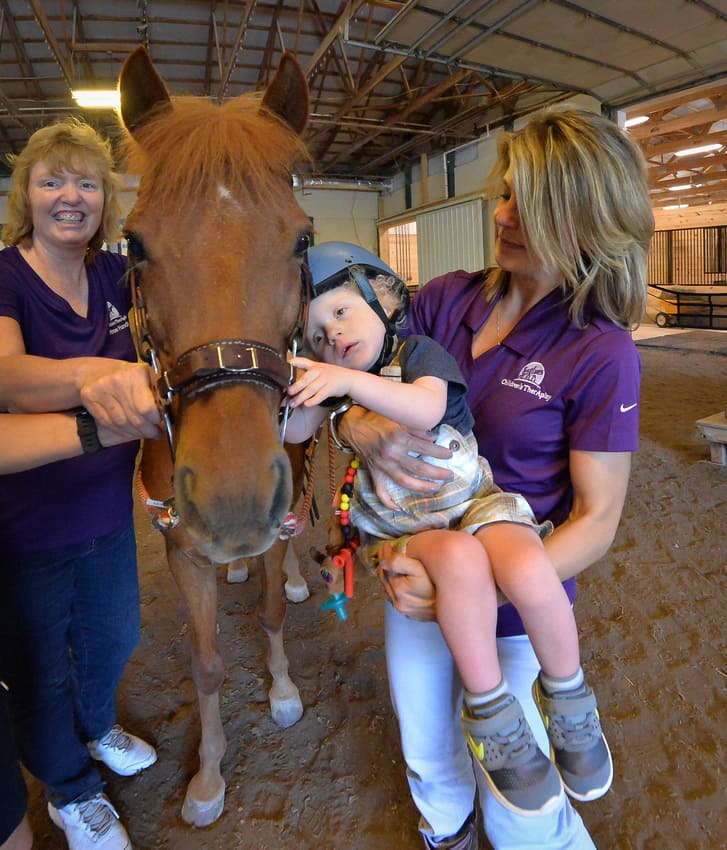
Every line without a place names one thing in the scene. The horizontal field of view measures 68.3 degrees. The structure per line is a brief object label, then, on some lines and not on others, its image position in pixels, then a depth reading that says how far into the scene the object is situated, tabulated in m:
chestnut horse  0.90
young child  1.08
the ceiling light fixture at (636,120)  9.33
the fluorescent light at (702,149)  12.21
